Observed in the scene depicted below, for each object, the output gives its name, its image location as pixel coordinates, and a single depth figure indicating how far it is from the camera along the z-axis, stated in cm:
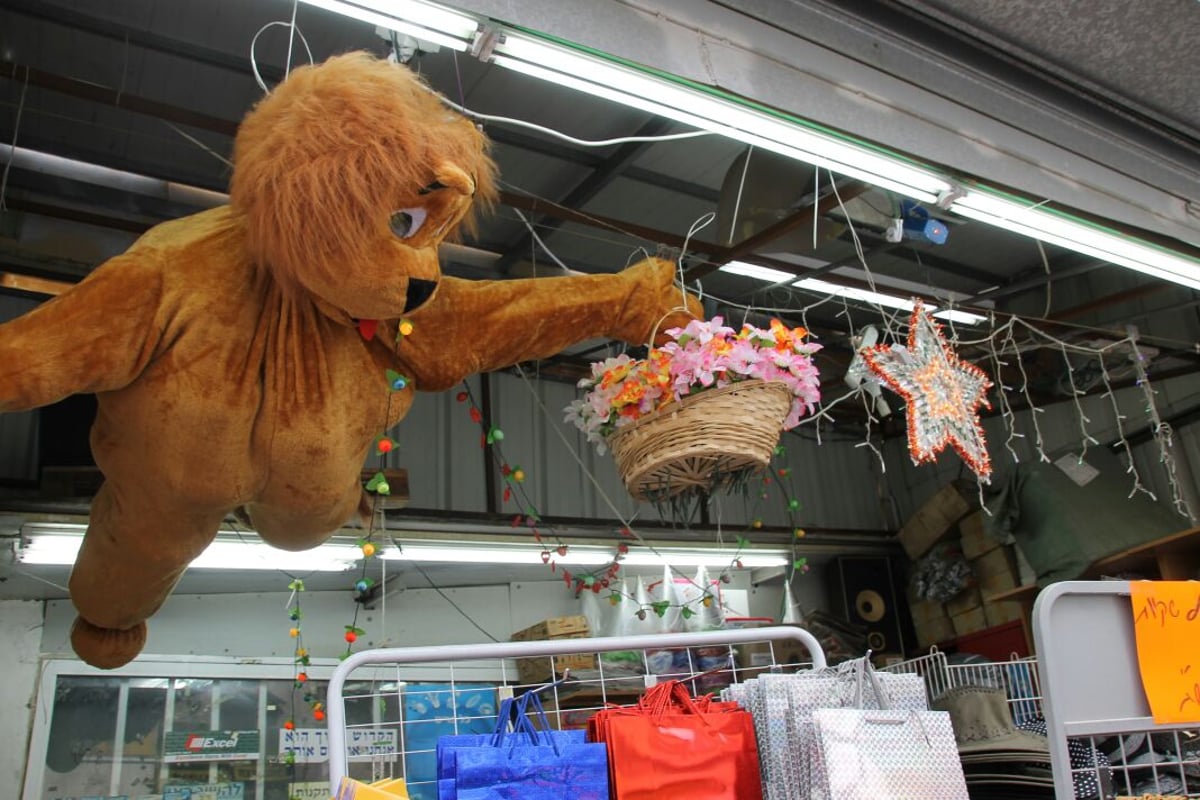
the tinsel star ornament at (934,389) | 329
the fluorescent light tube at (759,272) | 475
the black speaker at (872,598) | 778
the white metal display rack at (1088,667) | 154
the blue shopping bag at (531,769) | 202
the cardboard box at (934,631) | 750
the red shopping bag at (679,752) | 215
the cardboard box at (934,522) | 739
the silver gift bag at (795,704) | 214
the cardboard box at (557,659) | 593
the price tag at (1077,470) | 649
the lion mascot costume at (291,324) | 192
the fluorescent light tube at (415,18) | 167
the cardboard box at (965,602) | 733
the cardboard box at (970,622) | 720
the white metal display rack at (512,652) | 205
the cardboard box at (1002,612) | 677
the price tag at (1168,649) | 163
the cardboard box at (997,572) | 701
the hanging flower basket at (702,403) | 238
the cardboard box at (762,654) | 685
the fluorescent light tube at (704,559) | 640
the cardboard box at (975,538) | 722
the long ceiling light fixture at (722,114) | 170
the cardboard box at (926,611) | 759
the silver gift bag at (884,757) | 193
